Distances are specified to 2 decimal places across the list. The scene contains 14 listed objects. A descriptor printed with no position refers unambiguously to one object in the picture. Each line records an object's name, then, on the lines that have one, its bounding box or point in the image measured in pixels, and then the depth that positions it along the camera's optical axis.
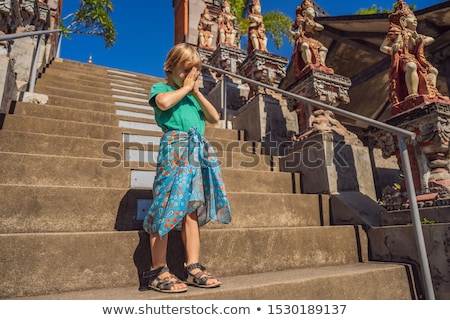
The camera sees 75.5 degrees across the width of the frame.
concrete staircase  1.65
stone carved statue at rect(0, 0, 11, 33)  3.29
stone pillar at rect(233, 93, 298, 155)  4.06
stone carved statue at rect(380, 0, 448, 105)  2.78
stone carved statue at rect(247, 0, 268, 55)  5.00
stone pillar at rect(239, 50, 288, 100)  4.60
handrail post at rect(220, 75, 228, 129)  4.68
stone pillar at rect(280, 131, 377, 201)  3.09
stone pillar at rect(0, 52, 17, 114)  3.15
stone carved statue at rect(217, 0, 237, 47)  6.67
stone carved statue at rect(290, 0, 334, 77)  3.88
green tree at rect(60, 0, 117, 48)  17.34
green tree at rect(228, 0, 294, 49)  19.20
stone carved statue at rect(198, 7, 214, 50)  7.92
